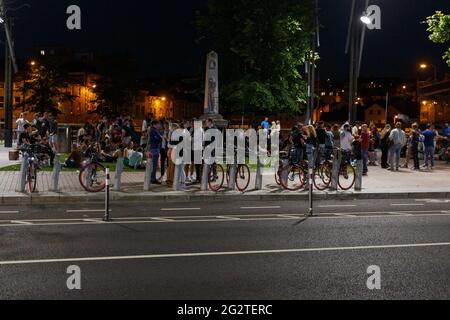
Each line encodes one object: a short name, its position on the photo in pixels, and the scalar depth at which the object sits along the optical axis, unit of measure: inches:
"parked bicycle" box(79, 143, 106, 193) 636.7
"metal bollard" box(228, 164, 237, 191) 689.0
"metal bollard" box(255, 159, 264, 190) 700.5
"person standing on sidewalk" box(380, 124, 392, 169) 996.2
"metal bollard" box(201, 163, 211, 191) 670.5
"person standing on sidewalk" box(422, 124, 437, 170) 994.7
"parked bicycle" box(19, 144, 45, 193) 624.4
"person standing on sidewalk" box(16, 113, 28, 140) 1033.5
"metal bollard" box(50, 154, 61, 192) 639.8
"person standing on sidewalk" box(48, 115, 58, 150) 980.6
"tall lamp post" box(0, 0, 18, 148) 1280.8
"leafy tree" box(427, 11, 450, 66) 1011.6
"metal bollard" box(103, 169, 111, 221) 466.3
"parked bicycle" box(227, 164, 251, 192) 694.4
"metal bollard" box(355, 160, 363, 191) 706.4
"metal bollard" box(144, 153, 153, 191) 658.2
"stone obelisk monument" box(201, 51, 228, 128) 1139.3
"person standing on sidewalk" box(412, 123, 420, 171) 1001.5
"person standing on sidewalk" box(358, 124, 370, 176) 883.4
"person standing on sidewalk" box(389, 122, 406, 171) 959.6
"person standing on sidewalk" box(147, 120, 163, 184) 698.2
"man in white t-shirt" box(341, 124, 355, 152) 828.0
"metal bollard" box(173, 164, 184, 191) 677.3
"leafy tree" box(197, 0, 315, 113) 1572.3
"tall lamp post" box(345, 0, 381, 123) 968.3
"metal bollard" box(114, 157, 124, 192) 646.5
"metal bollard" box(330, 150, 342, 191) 702.5
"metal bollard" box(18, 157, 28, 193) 623.2
